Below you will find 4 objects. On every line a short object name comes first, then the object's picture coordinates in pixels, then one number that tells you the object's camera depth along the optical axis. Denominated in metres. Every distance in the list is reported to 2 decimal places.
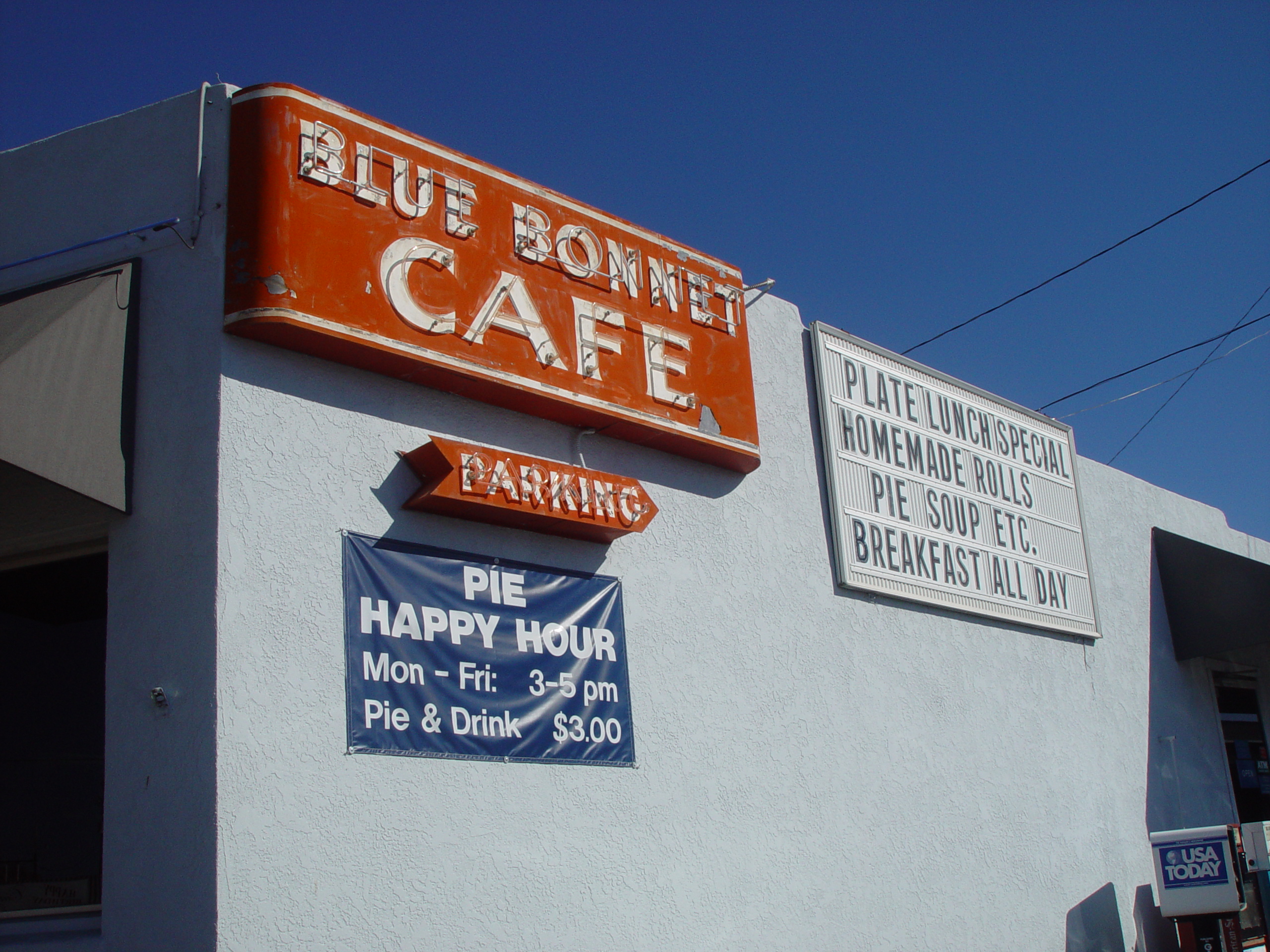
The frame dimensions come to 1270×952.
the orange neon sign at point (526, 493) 7.23
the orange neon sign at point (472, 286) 6.95
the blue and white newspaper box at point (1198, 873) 10.65
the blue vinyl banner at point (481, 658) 6.85
